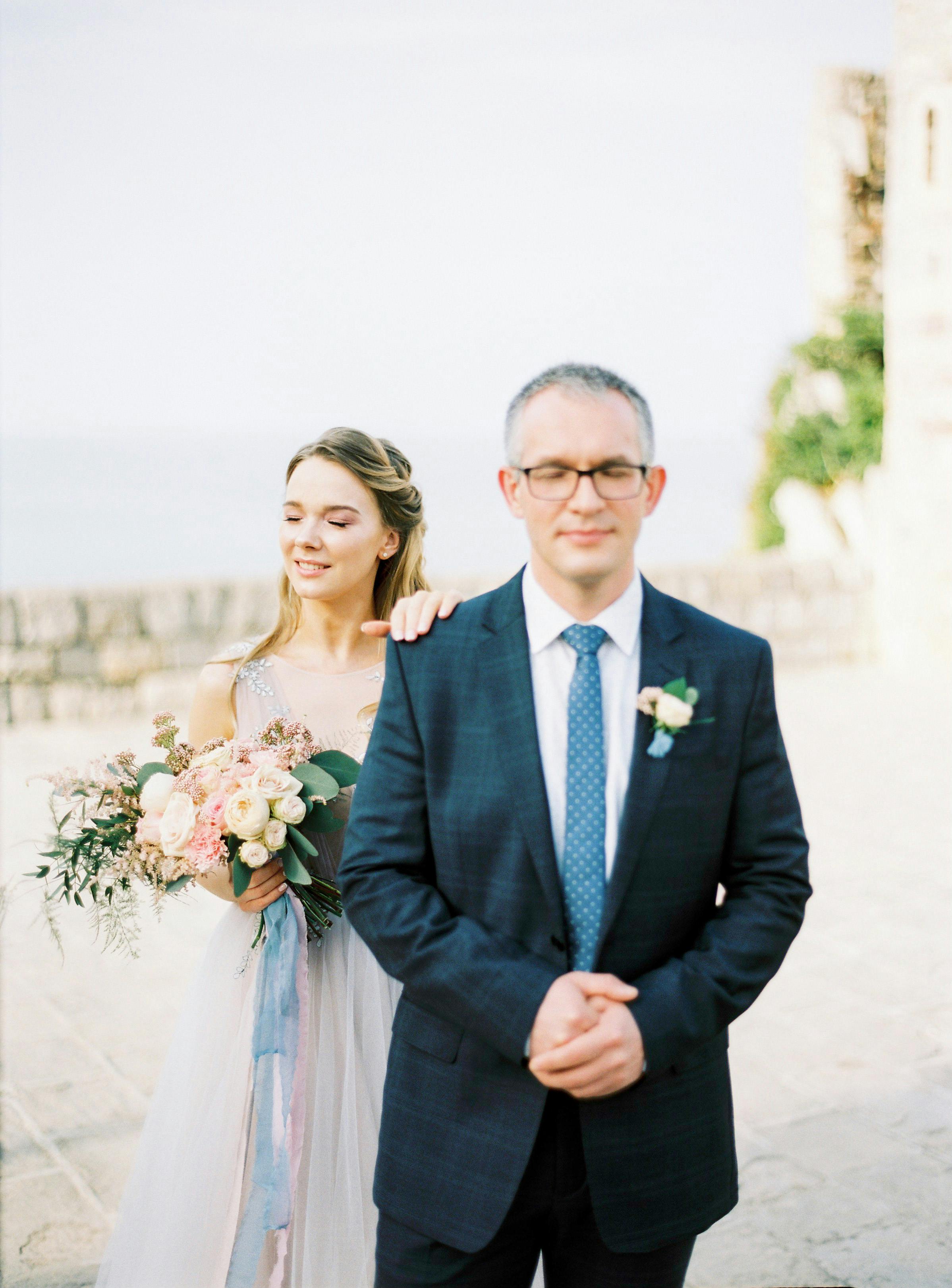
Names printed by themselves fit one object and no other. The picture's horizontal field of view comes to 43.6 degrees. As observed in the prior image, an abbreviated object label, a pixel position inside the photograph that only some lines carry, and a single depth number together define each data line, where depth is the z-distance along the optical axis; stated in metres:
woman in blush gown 2.49
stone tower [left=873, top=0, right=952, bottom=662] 11.86
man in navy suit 1.71
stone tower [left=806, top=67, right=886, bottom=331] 15.79
